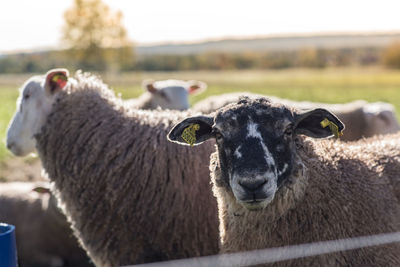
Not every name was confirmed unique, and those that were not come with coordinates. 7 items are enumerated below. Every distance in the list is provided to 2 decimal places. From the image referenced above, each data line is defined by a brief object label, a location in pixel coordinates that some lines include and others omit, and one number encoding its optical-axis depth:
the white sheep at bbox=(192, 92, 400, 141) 8.05
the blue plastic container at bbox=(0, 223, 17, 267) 2.79
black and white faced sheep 3.03
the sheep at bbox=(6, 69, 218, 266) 4.06
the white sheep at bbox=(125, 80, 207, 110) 7.68
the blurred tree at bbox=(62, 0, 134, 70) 58.31
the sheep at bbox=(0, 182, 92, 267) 5.68
